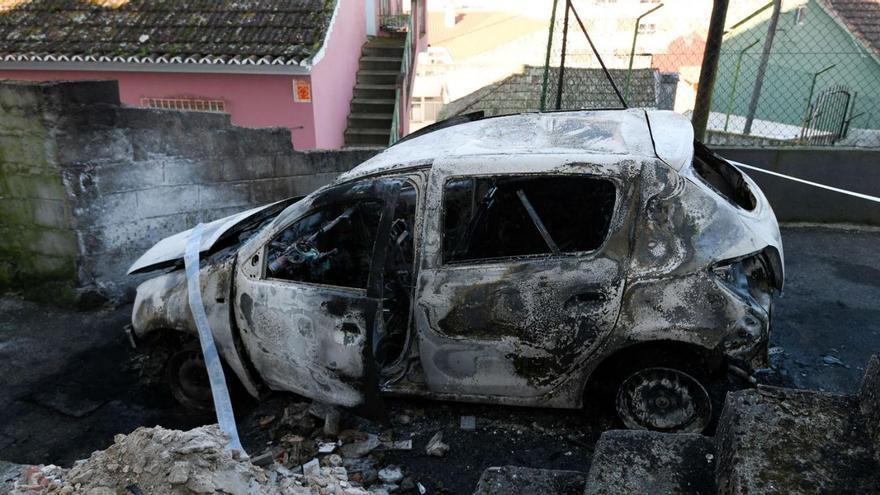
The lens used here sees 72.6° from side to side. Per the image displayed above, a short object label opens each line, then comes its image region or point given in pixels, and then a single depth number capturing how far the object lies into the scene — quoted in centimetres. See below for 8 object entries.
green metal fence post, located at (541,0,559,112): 673
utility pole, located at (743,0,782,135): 1341
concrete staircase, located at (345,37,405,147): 1268
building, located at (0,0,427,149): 1000
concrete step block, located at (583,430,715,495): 214
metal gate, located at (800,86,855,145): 1118
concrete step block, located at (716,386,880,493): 186
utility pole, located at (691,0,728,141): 649
